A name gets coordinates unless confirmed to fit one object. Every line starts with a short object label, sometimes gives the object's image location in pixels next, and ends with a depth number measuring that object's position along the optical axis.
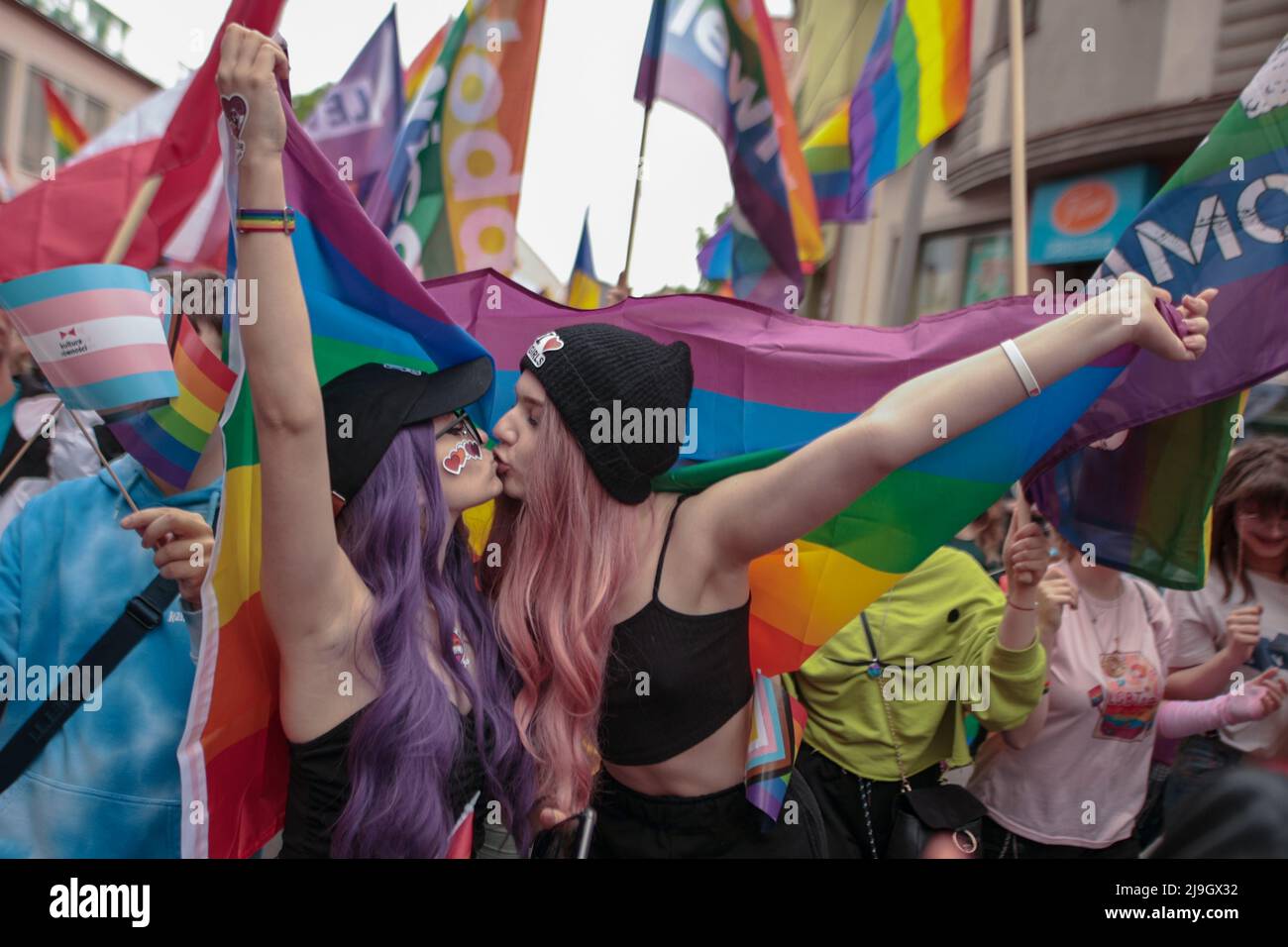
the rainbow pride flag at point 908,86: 4.14
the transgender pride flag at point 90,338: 1.99
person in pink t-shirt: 2.71
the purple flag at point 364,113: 4.97
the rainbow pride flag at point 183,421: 2.07
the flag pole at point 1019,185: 2.62
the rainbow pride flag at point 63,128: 4.68
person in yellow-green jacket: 2.64
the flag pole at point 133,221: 2.38
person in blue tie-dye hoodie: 1.90
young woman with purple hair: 1.48
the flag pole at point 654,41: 4.36
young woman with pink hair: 1.84
